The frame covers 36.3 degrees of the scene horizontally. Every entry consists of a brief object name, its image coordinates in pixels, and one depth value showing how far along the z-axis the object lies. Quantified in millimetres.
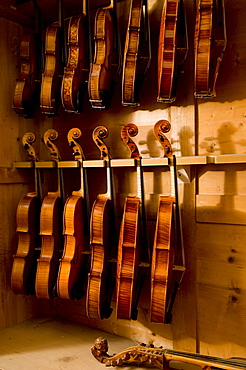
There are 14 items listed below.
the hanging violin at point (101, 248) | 2162
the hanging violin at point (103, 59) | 2166
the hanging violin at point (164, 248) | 1973
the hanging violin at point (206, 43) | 1865
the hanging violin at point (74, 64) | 2260
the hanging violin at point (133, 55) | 2076
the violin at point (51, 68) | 2367
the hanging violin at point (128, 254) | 2053
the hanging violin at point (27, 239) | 2453
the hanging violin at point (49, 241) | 2375
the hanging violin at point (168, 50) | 1961
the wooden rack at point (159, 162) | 1978
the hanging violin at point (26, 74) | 2465
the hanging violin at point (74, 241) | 2254
